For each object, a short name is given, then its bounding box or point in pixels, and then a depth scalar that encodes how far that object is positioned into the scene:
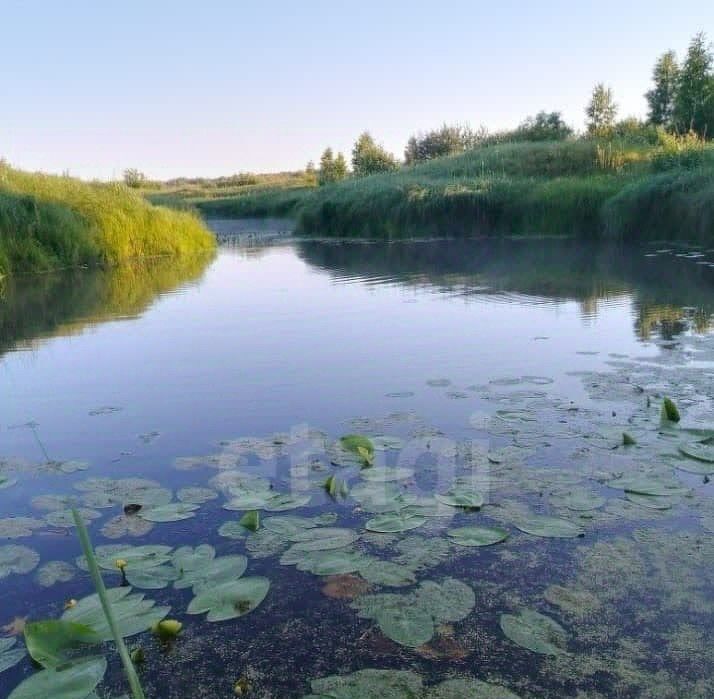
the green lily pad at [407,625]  1.29
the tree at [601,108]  21.41
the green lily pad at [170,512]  1.82
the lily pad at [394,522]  1.71
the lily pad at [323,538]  1.64
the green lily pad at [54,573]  1.55
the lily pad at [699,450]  2.03
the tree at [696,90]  18.72
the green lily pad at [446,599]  1.36
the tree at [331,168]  31.00
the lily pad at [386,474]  2.03
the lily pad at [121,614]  1.33
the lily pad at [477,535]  1.63
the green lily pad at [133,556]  1.58
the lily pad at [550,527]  1.66
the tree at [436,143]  29.97
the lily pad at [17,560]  1.59
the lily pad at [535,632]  1.25
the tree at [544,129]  22.14
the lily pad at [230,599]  1.39
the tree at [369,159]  28.38
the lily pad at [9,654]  1.26
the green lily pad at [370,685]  1.14
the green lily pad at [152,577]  1.50
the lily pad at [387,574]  1.49
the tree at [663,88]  23.38
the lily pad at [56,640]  1.25
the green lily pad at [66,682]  1.16
